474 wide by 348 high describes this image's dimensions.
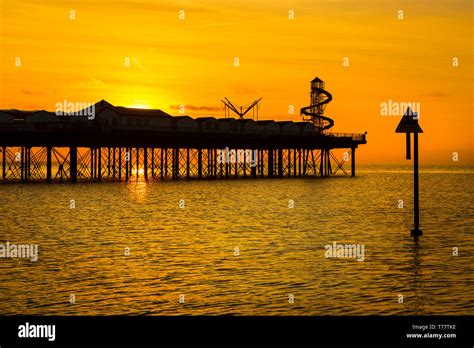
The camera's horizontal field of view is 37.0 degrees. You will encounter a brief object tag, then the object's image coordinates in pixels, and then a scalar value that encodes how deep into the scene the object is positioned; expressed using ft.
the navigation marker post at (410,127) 110.63
